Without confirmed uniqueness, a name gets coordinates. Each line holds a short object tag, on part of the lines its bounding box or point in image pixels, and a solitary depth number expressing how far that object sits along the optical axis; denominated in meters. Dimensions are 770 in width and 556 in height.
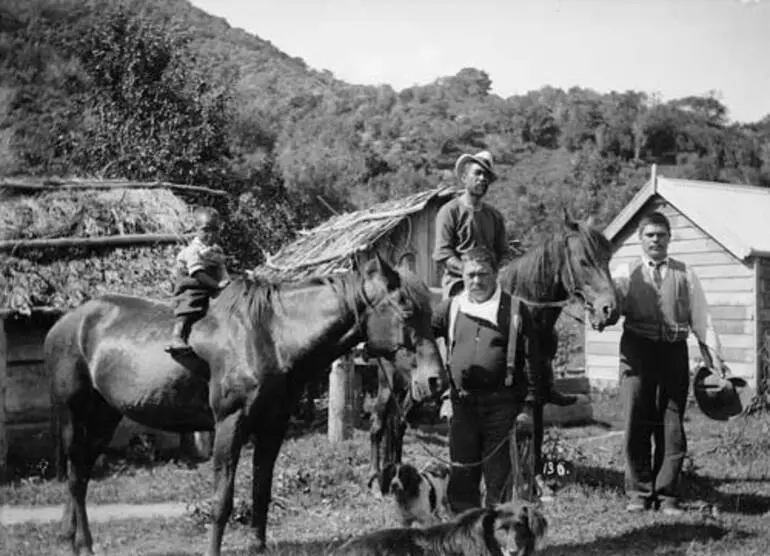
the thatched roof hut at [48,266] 10.35
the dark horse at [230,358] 5.30
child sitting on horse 5.76
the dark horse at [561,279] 6.63
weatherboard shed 15.51
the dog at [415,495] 6.01
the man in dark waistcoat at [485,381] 5.53
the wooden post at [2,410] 9.89
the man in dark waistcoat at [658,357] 6.93
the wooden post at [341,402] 11.58
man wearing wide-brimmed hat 6.95
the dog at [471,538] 4.30
